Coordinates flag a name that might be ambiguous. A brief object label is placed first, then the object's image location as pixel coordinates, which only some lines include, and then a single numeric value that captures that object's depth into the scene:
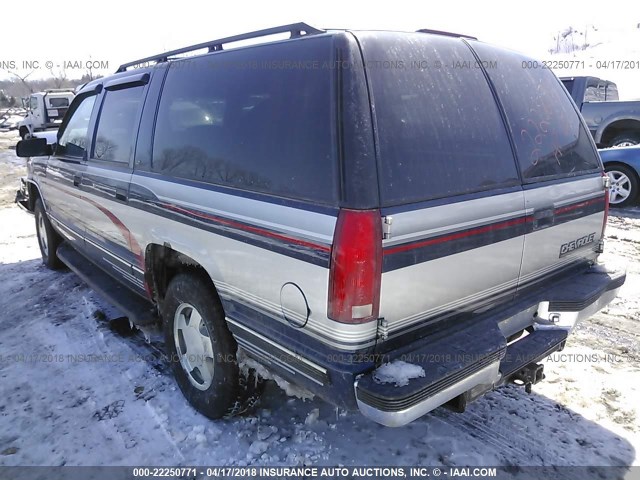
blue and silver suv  1.96
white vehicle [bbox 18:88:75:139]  20.95
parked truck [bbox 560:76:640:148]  10.54
